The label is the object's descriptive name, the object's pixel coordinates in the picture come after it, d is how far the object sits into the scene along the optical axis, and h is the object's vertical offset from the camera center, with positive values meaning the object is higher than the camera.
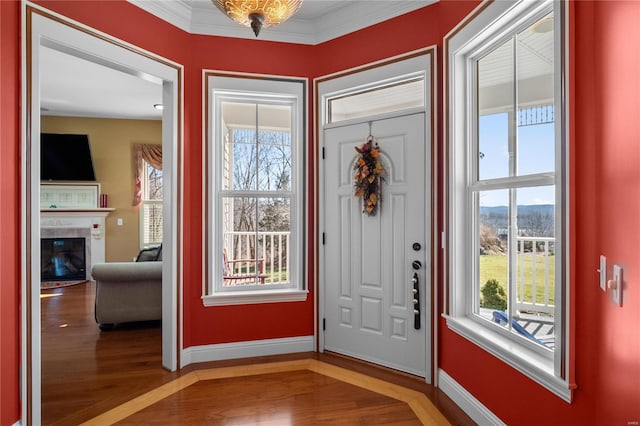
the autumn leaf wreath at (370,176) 3.26 +0.31
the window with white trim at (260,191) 3.61 +0.20
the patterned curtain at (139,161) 7.44 +0.98
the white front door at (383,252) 3.10 -0.34
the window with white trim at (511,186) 1.76 +0.15
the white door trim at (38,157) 2.24 +0.38
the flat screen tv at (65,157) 7.07 +1.01
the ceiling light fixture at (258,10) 1.99 +1.06
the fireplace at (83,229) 7.18 -0.31
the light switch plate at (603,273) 1.39 -0.22
